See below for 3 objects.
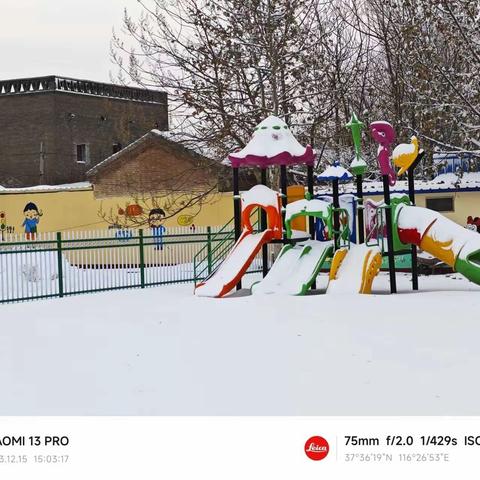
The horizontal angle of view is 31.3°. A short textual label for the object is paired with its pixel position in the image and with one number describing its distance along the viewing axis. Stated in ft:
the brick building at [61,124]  127.03
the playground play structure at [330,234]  48.78
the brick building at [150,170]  96.02
